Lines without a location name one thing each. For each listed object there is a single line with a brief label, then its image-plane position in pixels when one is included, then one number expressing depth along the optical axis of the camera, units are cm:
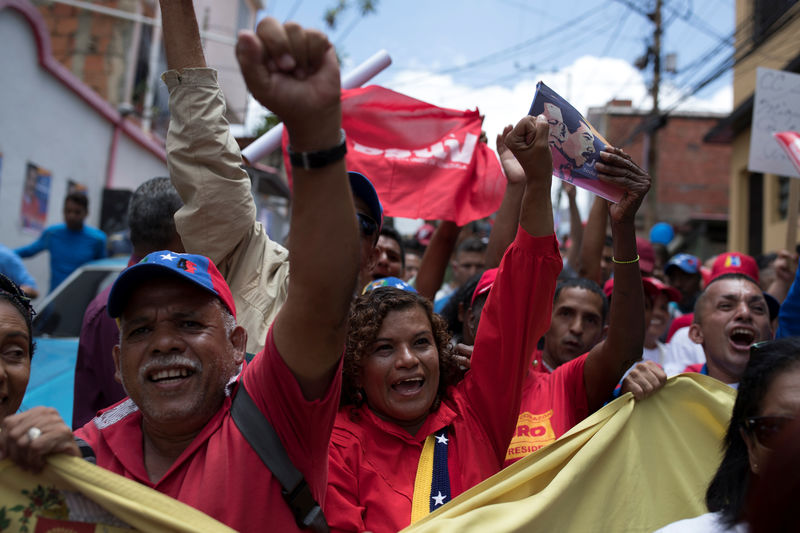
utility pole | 1770
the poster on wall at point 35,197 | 1035
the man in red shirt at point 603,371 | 243
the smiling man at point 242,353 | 134
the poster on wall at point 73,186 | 1175
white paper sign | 431
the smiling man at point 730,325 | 327
